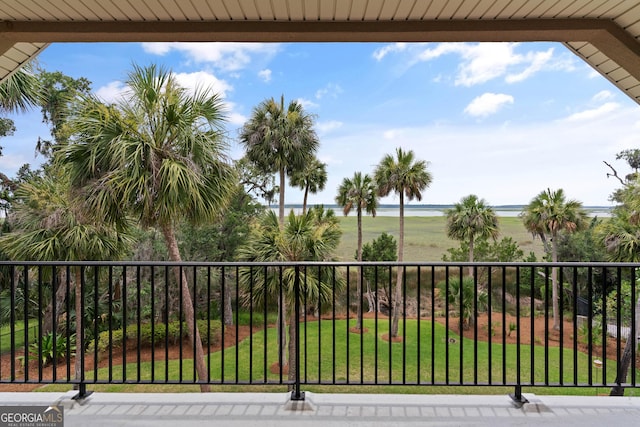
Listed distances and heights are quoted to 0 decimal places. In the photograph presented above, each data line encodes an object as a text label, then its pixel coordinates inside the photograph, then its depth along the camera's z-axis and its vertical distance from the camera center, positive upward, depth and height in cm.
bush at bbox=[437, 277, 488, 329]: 1584 -362
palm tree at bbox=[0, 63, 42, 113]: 670 +234
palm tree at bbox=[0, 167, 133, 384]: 752 -32
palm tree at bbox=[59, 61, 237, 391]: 676 +122
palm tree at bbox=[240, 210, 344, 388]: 931 -77
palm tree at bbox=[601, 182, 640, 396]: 968 -57
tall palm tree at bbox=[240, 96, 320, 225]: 1562 +359
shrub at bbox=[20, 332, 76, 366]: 1019 -404
